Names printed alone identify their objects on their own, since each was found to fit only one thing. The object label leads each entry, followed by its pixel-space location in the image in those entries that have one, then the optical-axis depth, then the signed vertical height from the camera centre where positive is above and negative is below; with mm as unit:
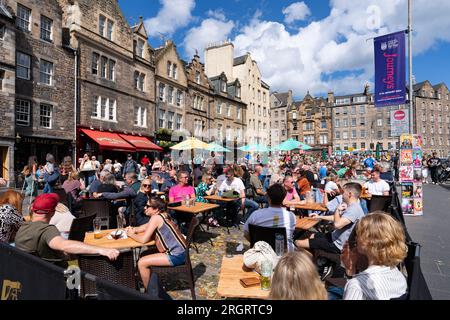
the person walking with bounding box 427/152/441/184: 17766 -301
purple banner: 9872 +3448
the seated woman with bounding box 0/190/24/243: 3730 -814
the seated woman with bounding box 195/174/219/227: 8562 -1050
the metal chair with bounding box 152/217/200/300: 3846 -1570
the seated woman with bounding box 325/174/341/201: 7750 -806
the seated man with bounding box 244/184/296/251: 4125 -862
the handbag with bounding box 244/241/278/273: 2787 -1004
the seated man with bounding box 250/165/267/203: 9416 -1027
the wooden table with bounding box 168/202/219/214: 6195 -1140
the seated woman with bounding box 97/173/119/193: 7234 -674
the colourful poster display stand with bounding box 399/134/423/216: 9125 -404
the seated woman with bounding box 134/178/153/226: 6051 -973
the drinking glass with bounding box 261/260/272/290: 2582 -1105
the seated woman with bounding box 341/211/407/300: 2164 -825
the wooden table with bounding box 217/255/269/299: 2496 -1226
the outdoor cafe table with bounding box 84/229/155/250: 3873 -1238
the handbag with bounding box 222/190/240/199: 7920 -990
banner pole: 10311 +4190
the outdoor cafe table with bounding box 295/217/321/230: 4879 -1188
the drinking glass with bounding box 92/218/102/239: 4730 -1142
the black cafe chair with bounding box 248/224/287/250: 3713 -1017
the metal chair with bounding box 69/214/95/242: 3758 -979
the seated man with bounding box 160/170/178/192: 9586 -783
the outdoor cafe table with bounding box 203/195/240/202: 7691 -1092
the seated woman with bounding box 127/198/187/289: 3844 -1223
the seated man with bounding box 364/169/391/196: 8102 -741
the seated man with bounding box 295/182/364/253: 4133 -949
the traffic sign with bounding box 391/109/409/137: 9977 +1465
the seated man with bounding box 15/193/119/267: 2961 -920
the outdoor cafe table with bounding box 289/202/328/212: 6517 -1121
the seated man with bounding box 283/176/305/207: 7180 -828
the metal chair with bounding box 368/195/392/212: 6898 -1061
